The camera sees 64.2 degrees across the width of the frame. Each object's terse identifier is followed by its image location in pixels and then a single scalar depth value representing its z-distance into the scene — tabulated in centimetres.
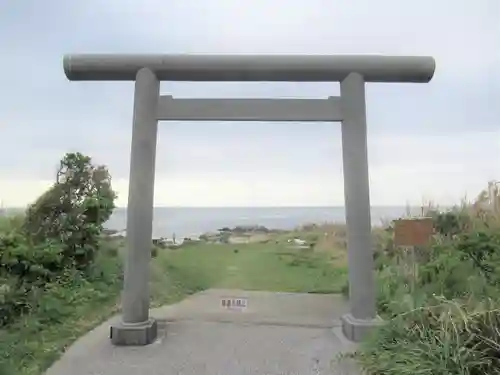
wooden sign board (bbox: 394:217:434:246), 382
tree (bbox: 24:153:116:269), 503
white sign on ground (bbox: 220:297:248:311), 428
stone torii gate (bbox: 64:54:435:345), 379
